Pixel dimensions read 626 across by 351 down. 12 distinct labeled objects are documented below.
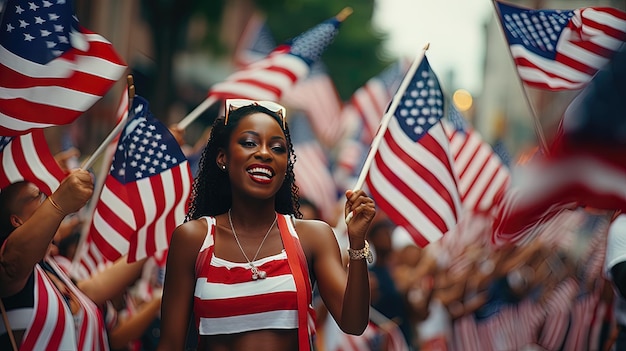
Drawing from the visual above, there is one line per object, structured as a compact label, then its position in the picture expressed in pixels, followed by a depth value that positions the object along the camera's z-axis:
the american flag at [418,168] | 7.83
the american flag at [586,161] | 4.36
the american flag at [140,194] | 7.13
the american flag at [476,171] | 11.66
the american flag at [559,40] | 7.43
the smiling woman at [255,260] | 5.03
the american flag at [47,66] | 5.90
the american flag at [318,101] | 16.14
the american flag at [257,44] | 14.11
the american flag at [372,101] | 13.73
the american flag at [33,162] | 6.38
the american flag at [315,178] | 12.77
